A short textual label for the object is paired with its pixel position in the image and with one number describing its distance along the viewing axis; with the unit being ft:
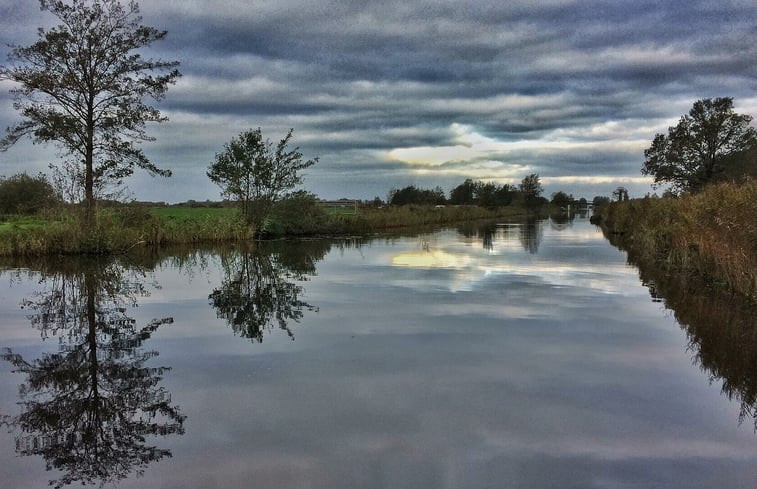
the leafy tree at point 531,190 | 412.16
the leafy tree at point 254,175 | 98.27
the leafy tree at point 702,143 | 158.20
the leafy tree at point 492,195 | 321.73
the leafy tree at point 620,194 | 187.09
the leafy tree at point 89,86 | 68.23
